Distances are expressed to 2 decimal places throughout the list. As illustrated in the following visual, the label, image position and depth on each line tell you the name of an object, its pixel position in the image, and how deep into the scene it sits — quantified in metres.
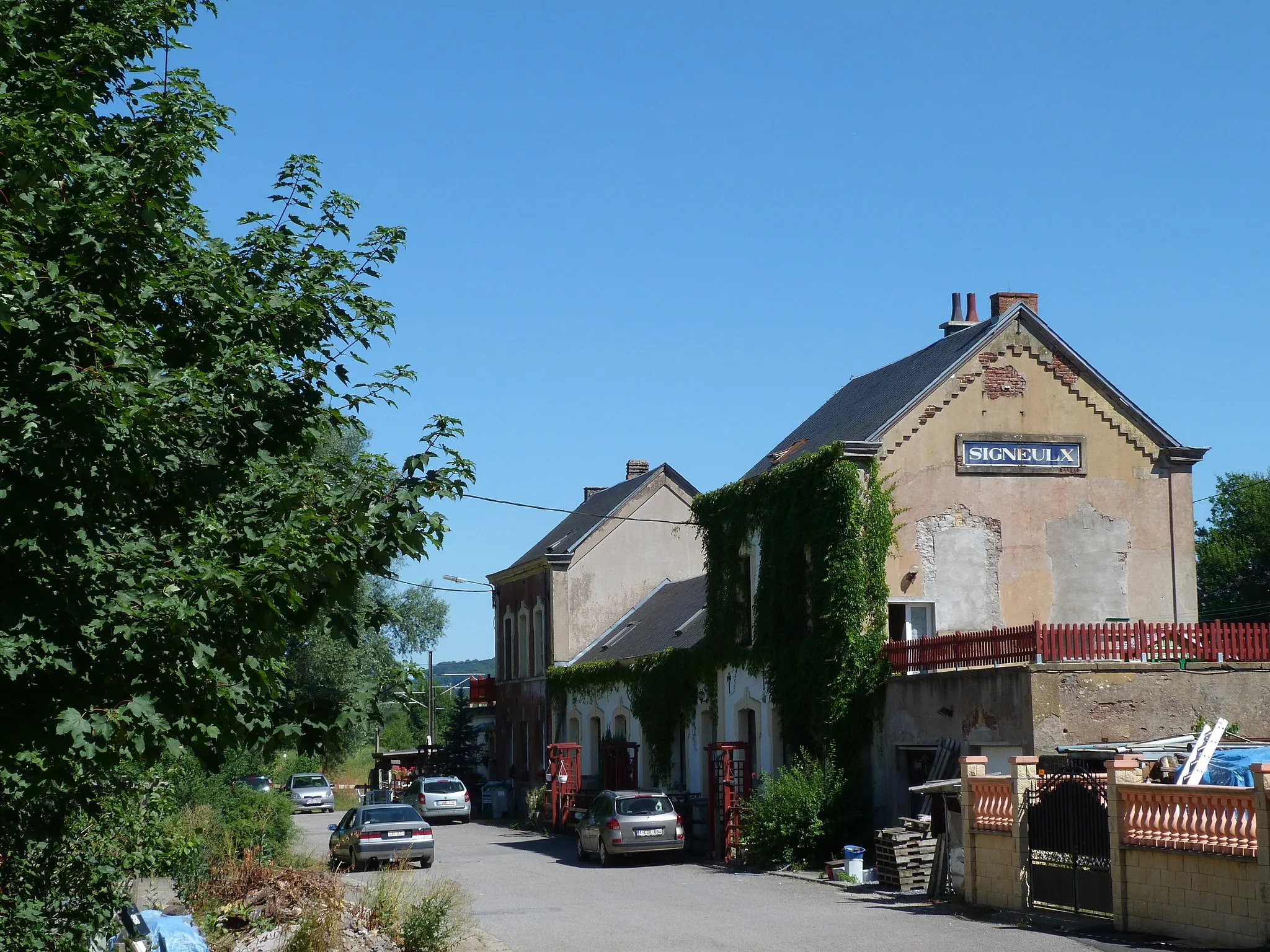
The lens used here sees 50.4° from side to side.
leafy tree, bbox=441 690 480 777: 52.91
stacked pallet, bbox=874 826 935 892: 21.12
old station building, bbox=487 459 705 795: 45.25
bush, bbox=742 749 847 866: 24.97
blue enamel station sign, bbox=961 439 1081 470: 27.31
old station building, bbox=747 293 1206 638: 26.92
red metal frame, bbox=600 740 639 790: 37.19
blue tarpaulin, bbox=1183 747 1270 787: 17.58
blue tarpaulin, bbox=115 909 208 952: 11.85
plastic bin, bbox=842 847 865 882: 22.66
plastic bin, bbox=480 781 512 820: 46.25
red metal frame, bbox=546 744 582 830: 38.19
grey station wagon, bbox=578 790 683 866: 27.05
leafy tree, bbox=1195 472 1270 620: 59.53
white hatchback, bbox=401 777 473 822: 42.97
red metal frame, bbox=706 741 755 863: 27.11
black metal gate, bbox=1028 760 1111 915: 16.59
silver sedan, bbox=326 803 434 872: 27.17
